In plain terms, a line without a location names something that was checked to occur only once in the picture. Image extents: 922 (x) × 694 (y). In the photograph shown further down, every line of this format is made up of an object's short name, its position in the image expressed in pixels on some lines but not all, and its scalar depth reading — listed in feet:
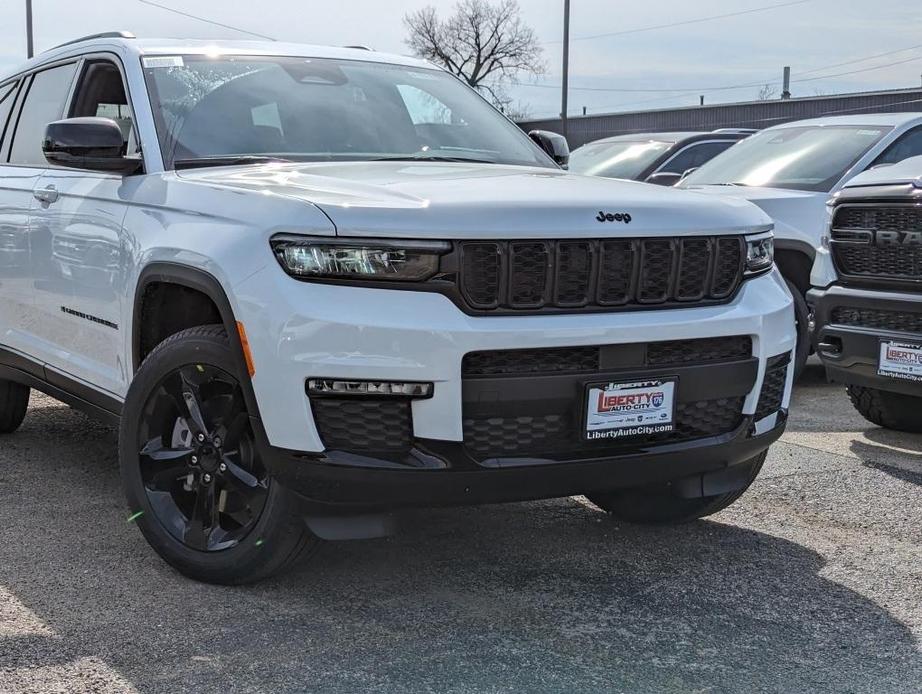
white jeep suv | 11.32
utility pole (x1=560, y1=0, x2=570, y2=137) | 104.94
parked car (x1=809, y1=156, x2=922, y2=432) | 19.33
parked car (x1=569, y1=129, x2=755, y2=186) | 38.73
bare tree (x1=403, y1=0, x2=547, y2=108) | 207.51
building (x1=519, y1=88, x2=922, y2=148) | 92.68
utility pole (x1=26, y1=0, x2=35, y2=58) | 118.01
